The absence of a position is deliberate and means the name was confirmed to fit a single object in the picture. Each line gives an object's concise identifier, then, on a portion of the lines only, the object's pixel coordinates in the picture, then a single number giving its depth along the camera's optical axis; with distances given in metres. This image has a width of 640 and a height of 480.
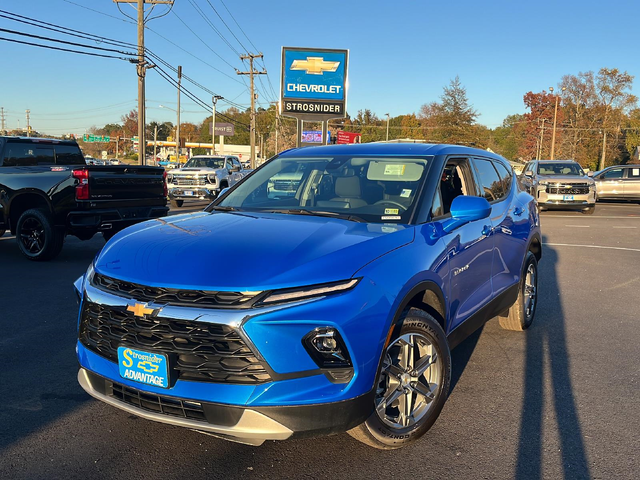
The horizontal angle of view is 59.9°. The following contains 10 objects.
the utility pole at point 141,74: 26.17
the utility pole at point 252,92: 50.09
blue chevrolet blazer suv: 2.53
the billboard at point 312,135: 57.94
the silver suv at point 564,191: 18.56
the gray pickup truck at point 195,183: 20.06
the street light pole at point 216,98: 58.77
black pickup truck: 8.85
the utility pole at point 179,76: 47.71
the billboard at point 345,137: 67.45
